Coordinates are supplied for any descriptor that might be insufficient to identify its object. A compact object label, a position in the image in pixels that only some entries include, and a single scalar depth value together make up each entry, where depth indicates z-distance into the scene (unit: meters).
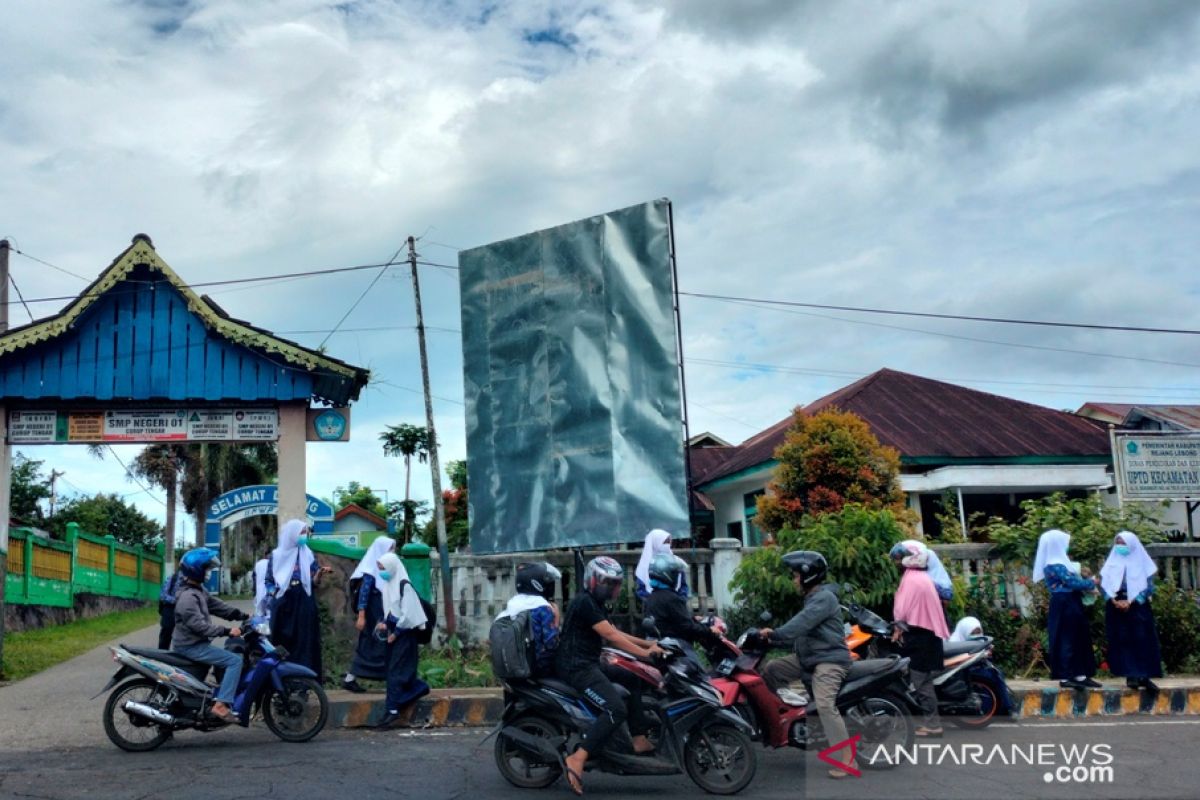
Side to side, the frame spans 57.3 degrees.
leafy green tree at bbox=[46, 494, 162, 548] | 49.88
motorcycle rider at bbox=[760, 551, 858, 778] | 7.21
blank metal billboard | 12.66
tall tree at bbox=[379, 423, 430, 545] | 40.66
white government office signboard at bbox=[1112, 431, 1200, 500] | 17.16
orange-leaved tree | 17.22
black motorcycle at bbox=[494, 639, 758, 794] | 6.64
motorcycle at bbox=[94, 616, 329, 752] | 8.20
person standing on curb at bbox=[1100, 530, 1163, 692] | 10.55
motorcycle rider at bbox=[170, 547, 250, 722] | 8.42
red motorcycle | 7.15
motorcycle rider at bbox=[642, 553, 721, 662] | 7.21
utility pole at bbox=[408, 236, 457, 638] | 18.33
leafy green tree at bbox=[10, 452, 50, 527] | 49.69
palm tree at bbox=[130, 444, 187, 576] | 43.12
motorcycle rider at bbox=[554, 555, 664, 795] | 6.64
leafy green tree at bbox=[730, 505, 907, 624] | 11.70
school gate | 12.38
